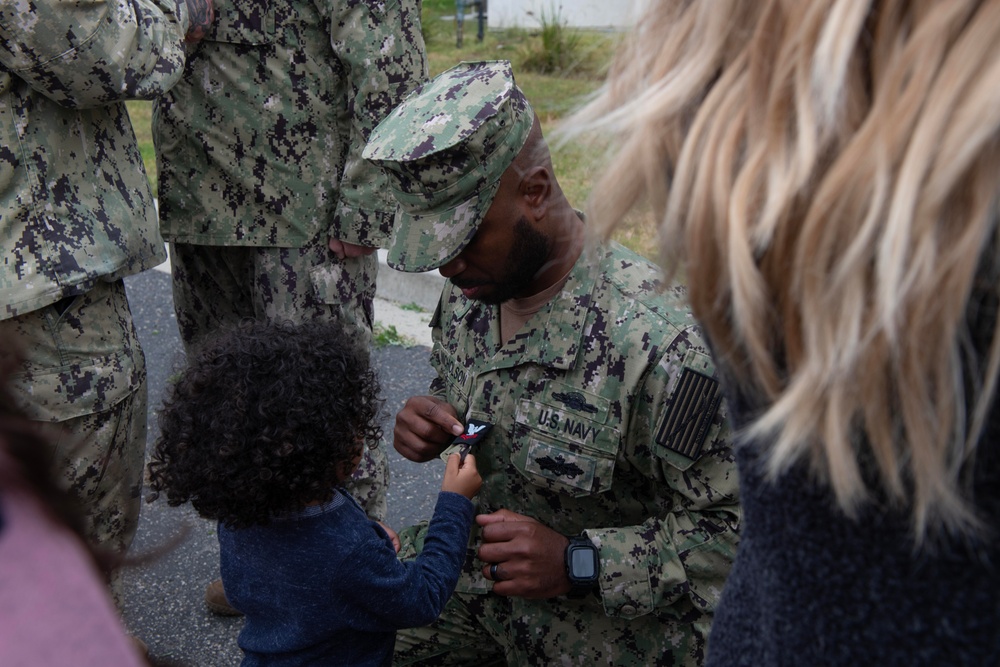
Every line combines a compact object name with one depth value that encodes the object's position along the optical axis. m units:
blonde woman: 0.63
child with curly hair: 1.79
